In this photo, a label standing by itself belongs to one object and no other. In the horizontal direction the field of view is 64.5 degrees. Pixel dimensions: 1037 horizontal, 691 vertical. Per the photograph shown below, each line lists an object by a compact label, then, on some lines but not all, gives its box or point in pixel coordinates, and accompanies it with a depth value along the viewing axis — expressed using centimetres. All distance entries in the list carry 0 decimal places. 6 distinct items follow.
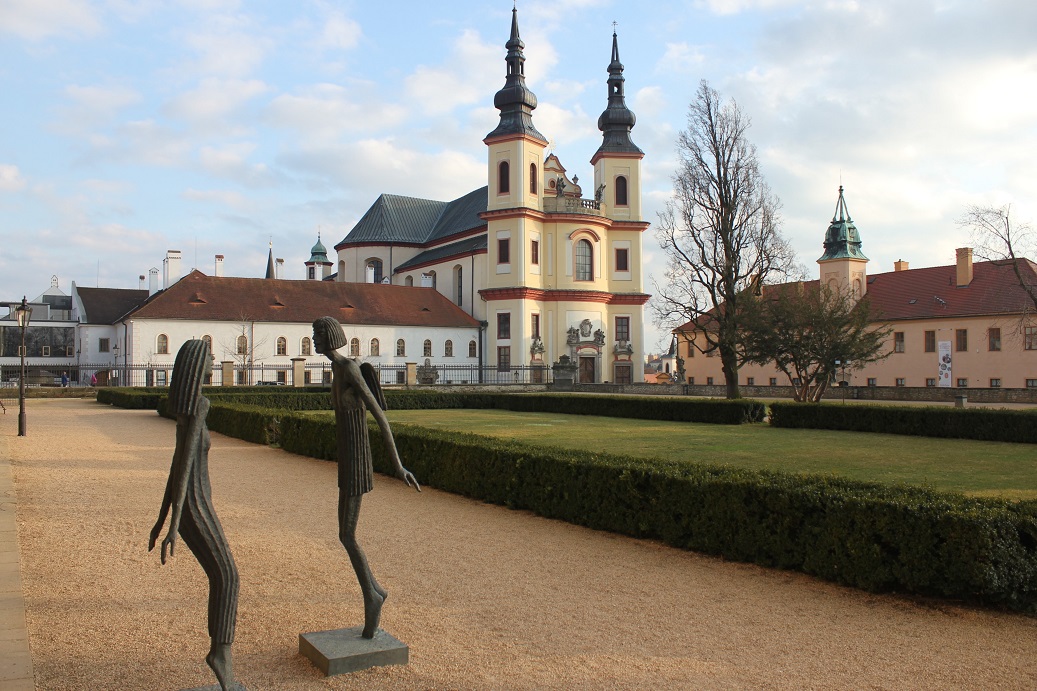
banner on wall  5300
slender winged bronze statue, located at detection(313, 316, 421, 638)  595
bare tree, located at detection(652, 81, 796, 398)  3869
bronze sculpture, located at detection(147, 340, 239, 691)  475
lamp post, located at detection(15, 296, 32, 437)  2438
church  5641
